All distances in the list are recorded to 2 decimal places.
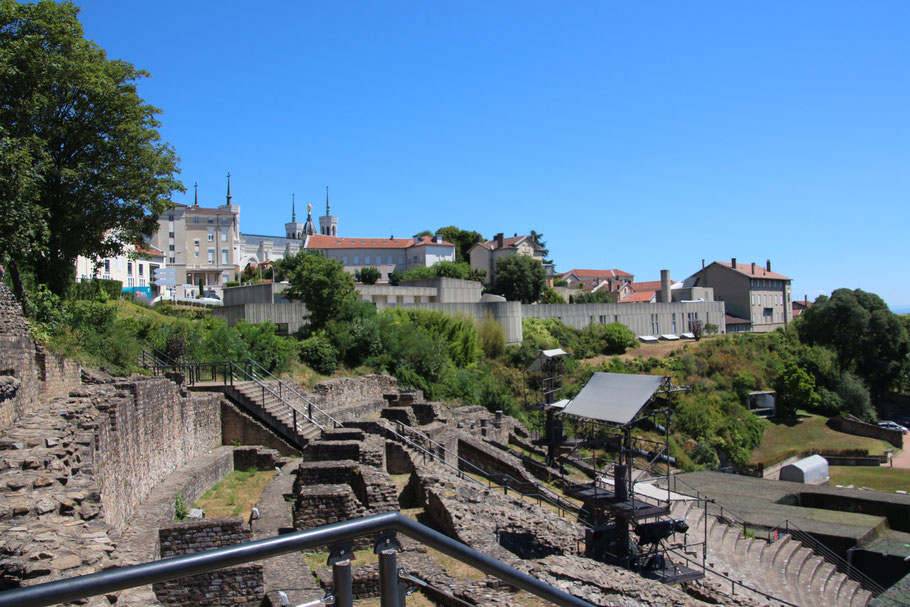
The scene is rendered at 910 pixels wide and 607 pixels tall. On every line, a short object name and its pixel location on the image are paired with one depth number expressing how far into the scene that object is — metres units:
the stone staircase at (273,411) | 17.53
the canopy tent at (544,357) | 28.09
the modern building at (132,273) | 42.09
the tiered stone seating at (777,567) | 15.86
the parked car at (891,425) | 44.57
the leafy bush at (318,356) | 27.52
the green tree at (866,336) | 55.34
